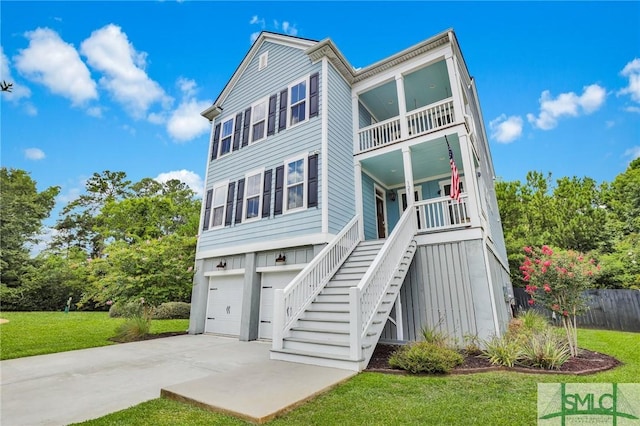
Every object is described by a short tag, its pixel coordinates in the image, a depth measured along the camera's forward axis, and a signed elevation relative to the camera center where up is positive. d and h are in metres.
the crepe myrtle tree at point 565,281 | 6.07 +0.25
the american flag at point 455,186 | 7.30 +2.65
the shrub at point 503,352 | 4.95 -1.00
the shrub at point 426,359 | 4.53 -1.04
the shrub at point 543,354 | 4.77 -0.98
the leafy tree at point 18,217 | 17.94 +5.07
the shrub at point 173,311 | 14.48 -0.90
